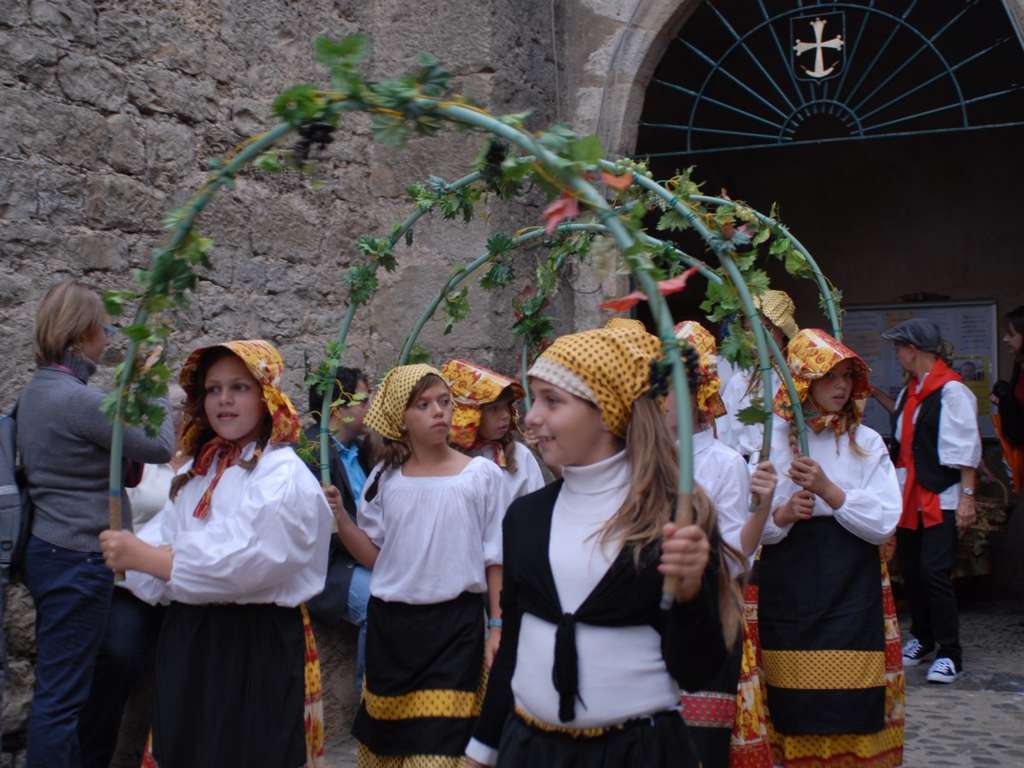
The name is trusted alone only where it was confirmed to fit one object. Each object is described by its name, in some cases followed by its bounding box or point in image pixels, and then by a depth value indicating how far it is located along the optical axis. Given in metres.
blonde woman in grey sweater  4.34
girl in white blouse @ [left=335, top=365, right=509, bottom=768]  4.51
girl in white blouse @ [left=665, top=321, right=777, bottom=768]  4.35
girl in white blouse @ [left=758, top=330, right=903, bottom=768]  5.03
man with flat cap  7.52
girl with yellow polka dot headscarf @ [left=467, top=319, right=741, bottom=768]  2.80
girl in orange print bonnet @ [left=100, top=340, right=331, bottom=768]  3.71
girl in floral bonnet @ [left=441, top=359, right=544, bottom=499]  5.42
